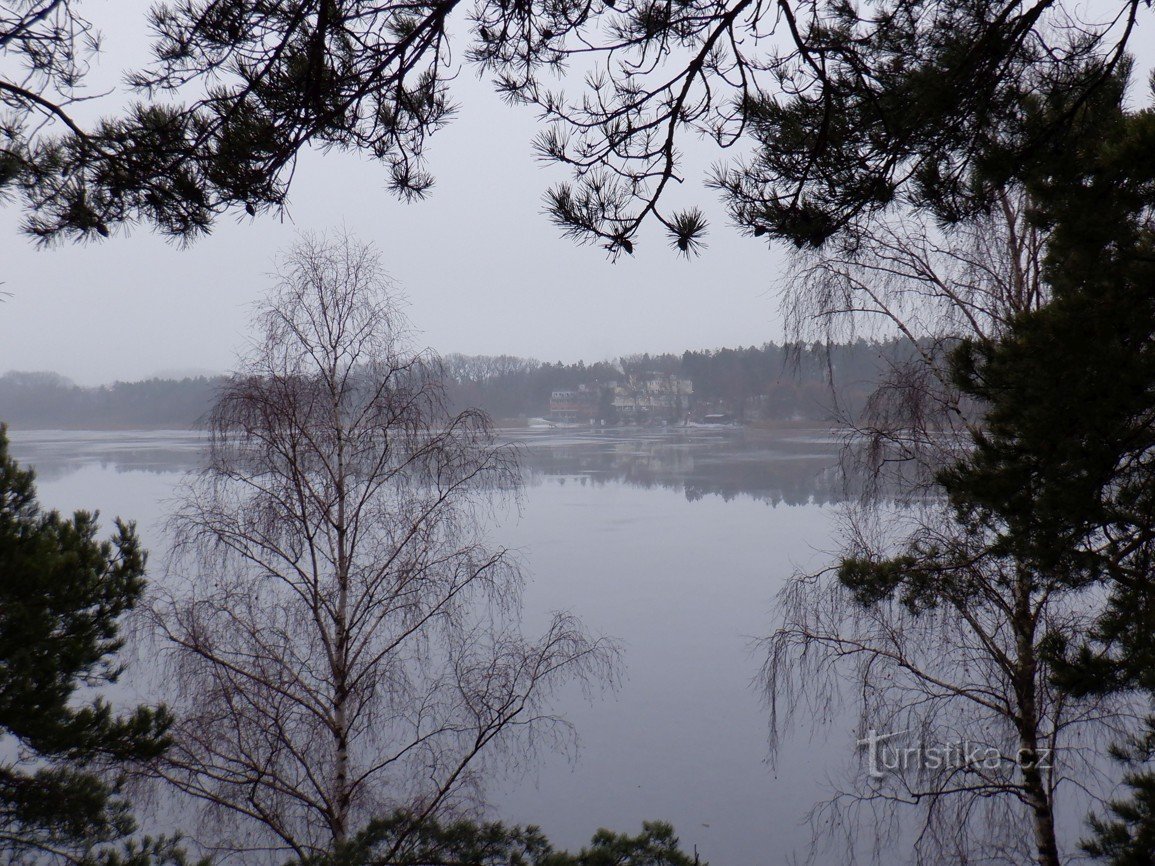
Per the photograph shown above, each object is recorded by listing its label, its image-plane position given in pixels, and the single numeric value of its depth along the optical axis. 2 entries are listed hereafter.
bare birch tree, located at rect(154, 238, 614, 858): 5.95
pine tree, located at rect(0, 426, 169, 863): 4.16
